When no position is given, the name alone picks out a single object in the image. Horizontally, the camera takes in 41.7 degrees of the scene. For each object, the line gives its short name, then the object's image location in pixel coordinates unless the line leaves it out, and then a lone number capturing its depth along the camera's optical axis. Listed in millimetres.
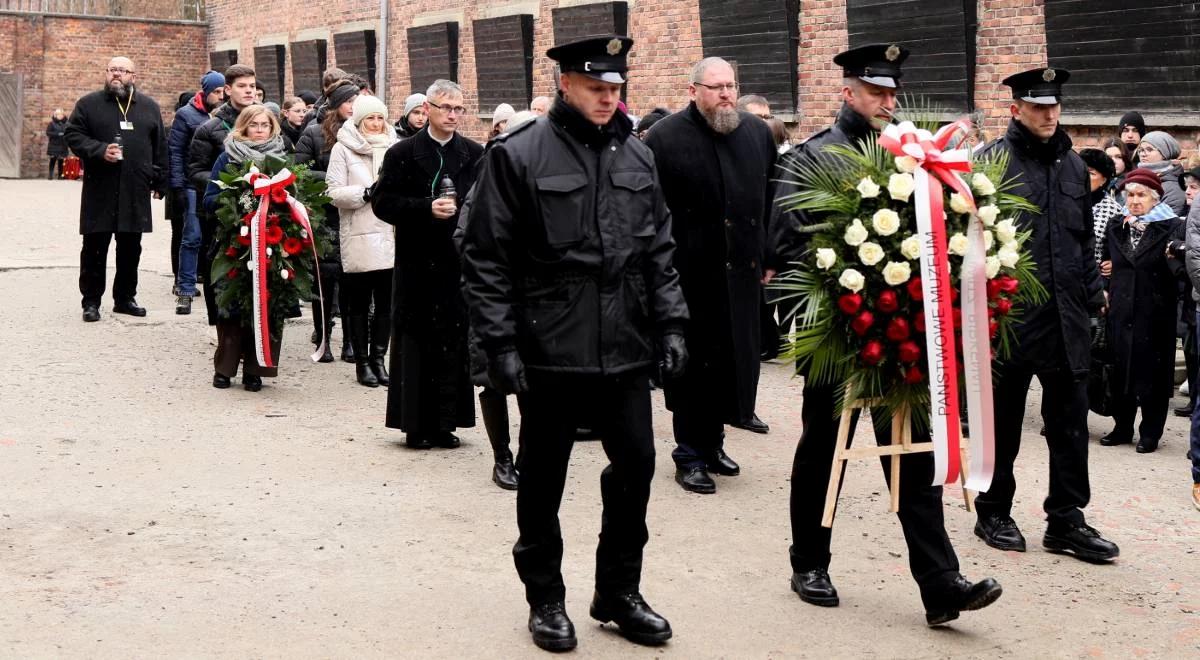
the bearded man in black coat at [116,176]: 13195
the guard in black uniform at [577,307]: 5305
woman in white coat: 10383
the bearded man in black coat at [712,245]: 7953
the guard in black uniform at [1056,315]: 6672
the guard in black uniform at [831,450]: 5719
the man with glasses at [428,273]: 8461
